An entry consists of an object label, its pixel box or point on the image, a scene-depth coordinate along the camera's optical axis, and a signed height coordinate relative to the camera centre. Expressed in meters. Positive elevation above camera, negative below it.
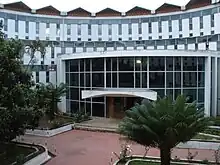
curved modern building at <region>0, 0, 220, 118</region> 16.02 +2.04
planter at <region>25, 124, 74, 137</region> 13.27 -3.60
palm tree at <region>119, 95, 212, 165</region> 7.08 -1.63
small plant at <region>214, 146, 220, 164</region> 8.78 -3.57
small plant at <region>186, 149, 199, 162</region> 9.21 -3.65
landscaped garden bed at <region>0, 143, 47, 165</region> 8.71 -3.58
